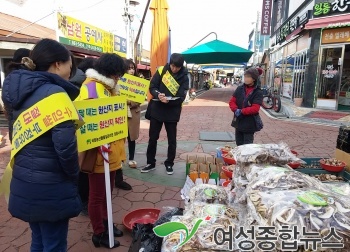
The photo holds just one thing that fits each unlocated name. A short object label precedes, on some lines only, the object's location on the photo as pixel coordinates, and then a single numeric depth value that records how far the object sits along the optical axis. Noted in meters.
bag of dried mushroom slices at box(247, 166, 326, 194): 1.65
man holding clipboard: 3.80
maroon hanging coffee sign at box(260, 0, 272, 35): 21.46
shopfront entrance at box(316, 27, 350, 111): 10.63
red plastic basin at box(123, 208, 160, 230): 2.73
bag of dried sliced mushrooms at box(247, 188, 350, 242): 1.32
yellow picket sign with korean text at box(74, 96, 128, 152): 2.03
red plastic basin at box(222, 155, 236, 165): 3.46
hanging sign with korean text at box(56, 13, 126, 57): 9.62
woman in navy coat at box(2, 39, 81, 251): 1.53
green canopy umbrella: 9.66
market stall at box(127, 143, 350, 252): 1.30
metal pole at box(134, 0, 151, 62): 6.15
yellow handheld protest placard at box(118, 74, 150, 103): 3.73
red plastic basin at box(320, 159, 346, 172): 3.19
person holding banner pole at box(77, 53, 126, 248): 2.24
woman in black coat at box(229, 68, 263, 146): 3.63
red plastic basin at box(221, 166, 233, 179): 3.09
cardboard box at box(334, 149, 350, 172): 3.30
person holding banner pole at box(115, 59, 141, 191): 3.97
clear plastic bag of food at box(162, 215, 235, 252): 1.49
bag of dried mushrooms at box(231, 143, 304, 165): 2.24
